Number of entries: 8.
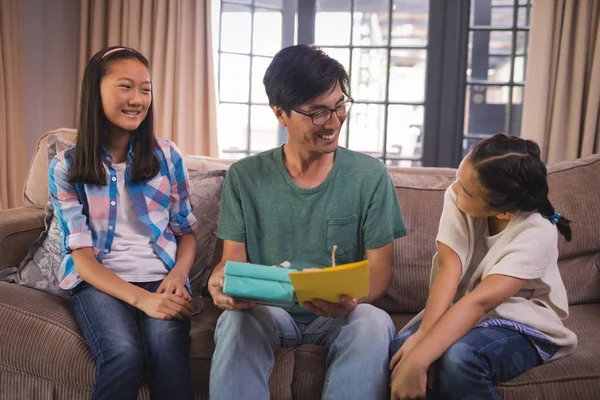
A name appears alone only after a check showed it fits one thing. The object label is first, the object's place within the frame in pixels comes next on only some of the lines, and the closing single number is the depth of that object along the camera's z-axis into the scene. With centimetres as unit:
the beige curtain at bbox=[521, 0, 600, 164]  357
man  163
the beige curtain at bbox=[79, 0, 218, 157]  388
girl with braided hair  157
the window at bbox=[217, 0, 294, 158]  424
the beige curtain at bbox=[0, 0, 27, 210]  355
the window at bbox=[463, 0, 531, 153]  406
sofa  171
